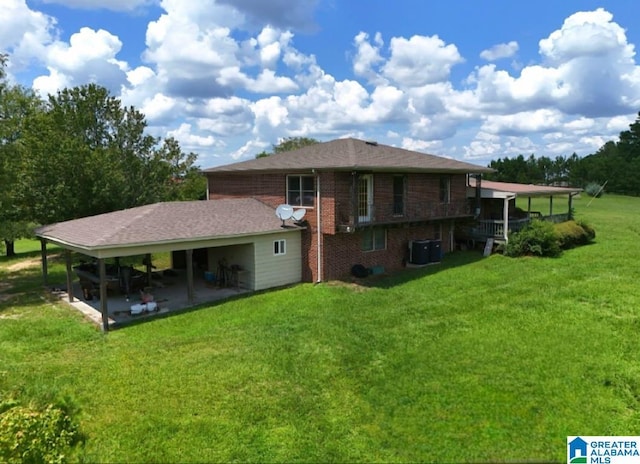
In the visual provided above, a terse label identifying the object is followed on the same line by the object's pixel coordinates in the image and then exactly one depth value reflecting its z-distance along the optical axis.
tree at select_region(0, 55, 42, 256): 19.13
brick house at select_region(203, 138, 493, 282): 16.52
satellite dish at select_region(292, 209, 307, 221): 16.72
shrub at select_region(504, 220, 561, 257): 20.12
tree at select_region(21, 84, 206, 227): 22.64
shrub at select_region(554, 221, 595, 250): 21.72
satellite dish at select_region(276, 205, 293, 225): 16.48
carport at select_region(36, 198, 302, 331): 12.68
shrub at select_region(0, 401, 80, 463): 6.20
